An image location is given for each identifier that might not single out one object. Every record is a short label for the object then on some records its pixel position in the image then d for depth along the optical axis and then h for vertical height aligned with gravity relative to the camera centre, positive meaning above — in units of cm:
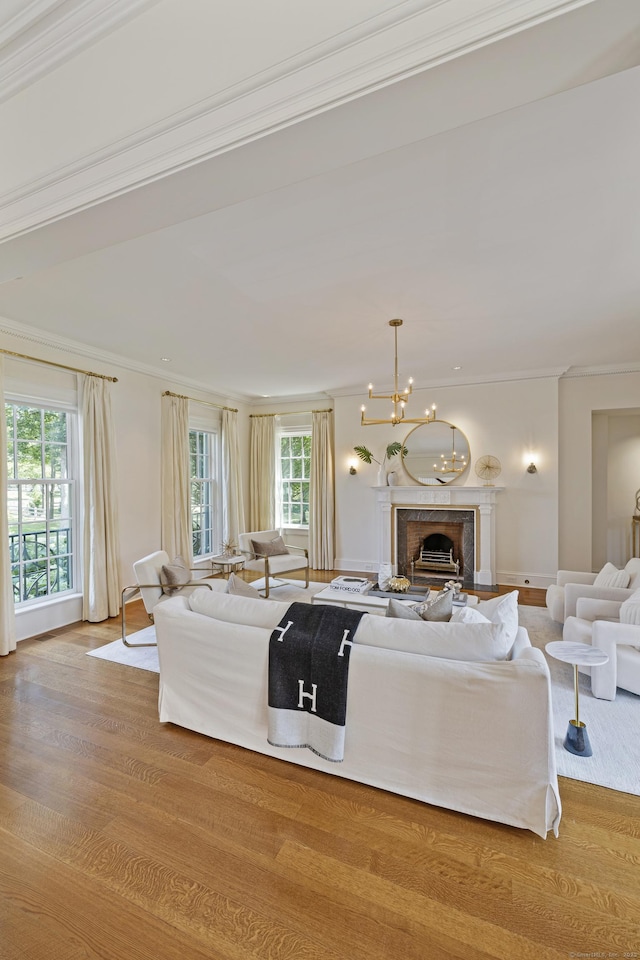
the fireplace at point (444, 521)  604 -82
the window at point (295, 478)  763 -18
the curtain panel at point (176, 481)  581 -16
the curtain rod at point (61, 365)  404 +111
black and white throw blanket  212 -108
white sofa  185 -117
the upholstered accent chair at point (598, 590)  363 -111
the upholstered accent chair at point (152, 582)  394 -106
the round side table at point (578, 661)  231 -106
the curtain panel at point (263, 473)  771 -8
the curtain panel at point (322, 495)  711 -46
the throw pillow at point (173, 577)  407 -104
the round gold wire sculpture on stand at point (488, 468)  609 -4
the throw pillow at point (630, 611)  289 -101
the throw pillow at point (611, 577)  372 -103
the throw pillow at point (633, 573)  360 -96
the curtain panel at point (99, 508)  466 -41
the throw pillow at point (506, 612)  216 -82
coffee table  406 -131
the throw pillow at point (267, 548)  584 -110
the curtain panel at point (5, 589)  383 -105
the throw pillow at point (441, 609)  256 -87
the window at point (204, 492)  671 -37
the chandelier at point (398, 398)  398 +65
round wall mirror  630 +19
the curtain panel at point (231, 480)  709 -19
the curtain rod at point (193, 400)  585 +103
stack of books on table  456 -129
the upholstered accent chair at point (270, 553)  563 -117
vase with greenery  653 +19
